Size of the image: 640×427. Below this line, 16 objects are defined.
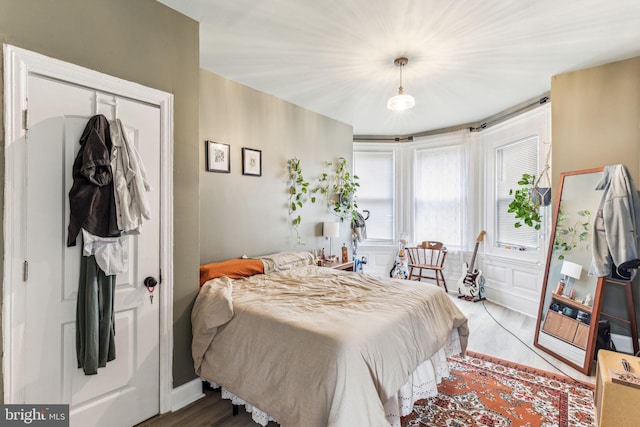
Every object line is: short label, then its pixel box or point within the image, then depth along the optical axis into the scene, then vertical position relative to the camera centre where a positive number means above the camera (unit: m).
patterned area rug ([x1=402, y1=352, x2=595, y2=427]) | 1.96 -1.34
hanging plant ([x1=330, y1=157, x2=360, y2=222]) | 4.59 +0.35
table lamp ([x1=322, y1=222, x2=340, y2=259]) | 4.11 -0.21
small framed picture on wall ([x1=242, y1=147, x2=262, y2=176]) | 3.26 +0.57
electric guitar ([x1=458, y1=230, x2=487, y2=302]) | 4.54 -1.03
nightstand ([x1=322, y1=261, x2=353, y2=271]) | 3.96 -0.69
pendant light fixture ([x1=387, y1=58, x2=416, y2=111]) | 2.62 +1.00
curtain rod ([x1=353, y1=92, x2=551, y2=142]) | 3.71 +1.42
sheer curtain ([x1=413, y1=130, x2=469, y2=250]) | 4.95 +0.42
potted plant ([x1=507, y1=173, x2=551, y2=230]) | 3.43 +0.16
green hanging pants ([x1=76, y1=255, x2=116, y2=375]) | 1.61 -0.57
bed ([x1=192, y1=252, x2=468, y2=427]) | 1.45 -0.76
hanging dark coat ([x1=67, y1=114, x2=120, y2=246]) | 1.58 +0.13
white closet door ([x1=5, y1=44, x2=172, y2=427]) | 1.50 -0.39
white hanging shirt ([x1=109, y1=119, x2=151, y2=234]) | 1.69 +0.20
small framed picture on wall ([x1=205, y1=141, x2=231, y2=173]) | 2.92 +0.56
